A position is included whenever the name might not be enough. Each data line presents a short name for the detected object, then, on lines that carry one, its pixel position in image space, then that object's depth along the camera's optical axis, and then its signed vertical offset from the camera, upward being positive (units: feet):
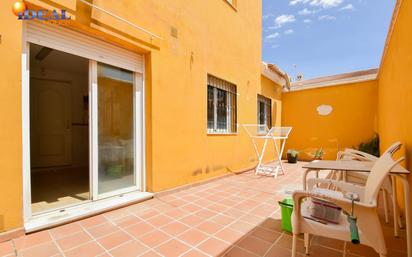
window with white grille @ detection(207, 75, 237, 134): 14.83 +1.68
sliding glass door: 9.01 -0.16
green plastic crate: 6.93 -3.19
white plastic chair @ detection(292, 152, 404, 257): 3.93 -1.98
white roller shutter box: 7.22 +3.55
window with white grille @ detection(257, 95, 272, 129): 22.40 +1.91
